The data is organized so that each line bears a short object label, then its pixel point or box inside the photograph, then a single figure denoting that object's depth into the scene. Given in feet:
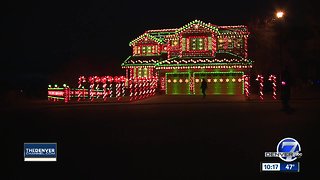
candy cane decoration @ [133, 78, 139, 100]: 62.19
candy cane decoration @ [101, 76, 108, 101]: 62.10
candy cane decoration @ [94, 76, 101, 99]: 85.96
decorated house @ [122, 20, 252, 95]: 75.42
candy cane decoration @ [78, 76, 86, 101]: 64.03
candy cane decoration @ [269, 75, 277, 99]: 59.84
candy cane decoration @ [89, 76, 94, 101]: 65.08
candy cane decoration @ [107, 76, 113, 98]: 83.19
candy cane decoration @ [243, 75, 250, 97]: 57.51
